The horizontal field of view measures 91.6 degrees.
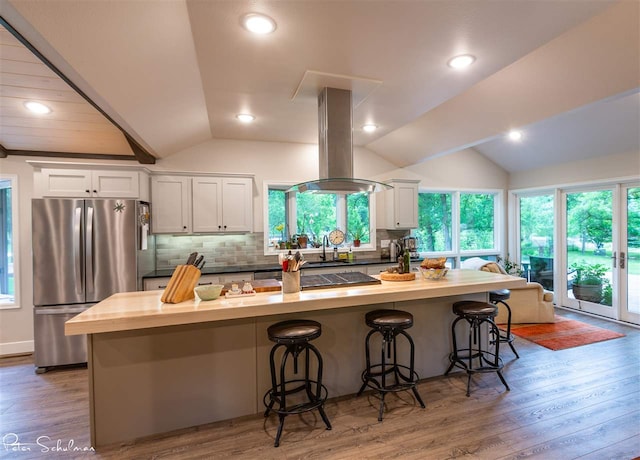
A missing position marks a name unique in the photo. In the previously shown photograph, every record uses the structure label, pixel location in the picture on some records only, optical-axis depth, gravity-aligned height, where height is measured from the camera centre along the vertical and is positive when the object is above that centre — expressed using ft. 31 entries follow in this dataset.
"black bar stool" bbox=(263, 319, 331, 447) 7.07 -2.89
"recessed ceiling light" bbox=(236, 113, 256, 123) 11.93 +4.44
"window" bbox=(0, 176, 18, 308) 12.46 -0.36
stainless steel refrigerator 10.96 -1.04
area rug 12.55 -4.72
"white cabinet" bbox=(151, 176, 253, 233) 13.38 +1.23
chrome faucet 16.10 -0.87
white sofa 14.83 -3.87
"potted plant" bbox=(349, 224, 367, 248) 17.10 -0.29
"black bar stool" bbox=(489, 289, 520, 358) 11.26 -2.57
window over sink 16.07 +0.66
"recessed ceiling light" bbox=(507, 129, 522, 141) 16.74 +4.92
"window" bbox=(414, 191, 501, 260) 19.51 +0.24
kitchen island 6.97 -2.98
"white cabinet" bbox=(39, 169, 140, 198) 11.44 +1.91
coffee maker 17.79 -0.93
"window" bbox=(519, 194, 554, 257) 18.72 +0.02
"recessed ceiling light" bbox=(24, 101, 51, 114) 10.13 +4.24
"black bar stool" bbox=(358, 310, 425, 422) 7.97 -3.59
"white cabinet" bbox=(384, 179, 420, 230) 17.07 +1.31
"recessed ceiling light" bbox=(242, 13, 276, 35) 6.23 +4.29
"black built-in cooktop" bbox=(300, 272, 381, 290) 8.75 -1.55
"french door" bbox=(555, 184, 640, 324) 15.01 -1.40
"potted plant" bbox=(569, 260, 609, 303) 16.37 -3.07
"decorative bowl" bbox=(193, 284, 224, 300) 7.46 -1.45
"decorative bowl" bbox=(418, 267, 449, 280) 9.78 -1.45
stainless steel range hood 9.34 +2.60
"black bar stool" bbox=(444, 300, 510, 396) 8.99 -3.87
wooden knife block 7.39 -1.28
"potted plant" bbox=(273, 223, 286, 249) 15.80 -0.15
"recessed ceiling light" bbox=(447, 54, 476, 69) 7.86 +4.30
